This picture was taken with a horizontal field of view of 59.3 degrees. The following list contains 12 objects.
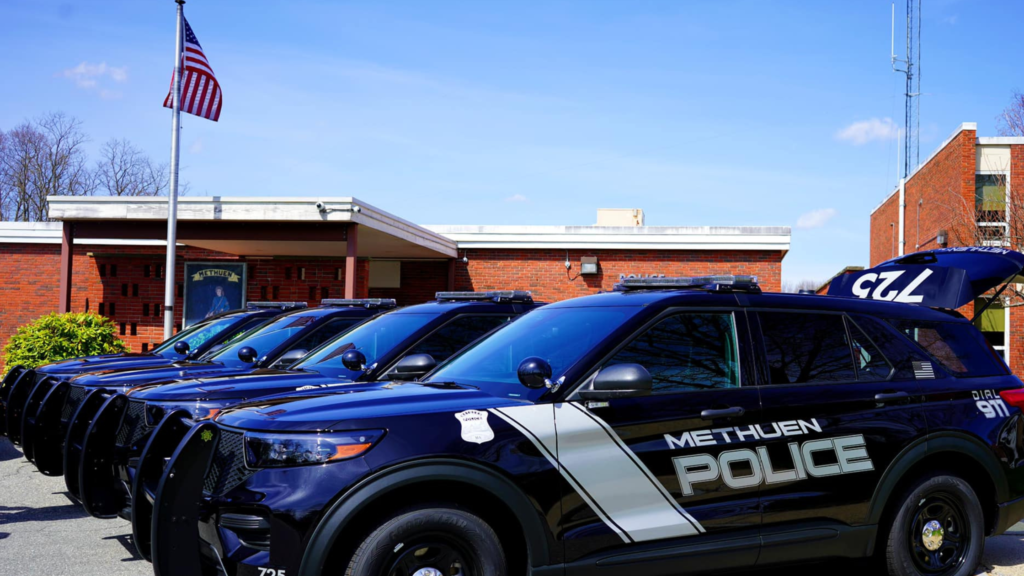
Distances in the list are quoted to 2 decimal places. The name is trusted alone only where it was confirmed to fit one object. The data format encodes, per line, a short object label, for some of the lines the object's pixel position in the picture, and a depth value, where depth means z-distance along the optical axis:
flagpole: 16.73
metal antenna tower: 31.36
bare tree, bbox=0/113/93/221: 46.28
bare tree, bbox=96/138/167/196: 48.50
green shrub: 14.57
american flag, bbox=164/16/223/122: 17.62
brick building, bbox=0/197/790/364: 20.38
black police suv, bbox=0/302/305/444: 8.52
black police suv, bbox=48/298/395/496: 6.27
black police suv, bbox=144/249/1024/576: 3.88
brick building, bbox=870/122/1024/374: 21.61
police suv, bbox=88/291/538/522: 5.66
